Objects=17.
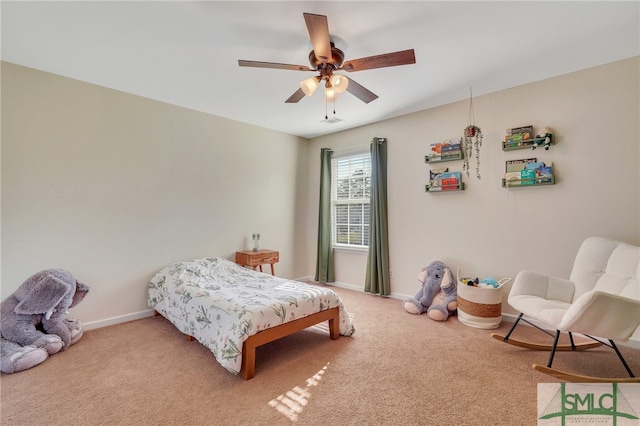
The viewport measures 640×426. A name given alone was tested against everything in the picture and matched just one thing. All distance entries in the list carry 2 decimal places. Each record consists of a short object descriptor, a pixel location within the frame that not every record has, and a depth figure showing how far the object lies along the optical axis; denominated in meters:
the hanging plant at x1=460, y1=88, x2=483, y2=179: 3.11
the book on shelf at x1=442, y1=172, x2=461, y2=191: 3.32
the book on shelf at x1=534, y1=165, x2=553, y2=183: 2.72
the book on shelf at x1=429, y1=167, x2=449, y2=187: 3.45
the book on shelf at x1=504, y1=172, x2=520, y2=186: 2.90
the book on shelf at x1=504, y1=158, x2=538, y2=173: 2.86
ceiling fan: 1.75
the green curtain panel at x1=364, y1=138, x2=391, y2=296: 3.88
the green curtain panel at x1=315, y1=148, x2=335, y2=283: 4.56
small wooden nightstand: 3.77
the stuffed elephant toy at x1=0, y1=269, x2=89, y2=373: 2.11
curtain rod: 4.19
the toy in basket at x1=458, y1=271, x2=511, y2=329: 2.78
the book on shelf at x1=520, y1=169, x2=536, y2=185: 2.81
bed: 1.98
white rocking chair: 1.74
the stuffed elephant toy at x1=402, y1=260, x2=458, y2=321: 3.13
